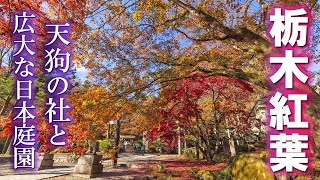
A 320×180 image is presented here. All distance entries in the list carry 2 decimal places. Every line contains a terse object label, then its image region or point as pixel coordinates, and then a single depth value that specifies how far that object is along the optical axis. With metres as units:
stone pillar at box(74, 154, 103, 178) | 6.73
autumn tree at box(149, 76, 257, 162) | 8.68
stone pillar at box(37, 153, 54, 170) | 8.22
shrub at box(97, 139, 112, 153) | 10.84
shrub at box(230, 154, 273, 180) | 4.03
